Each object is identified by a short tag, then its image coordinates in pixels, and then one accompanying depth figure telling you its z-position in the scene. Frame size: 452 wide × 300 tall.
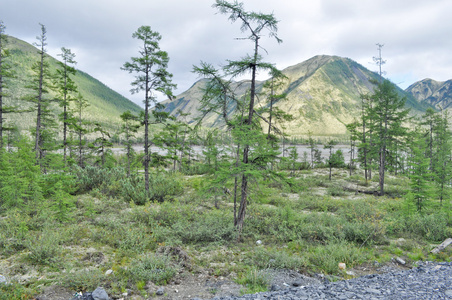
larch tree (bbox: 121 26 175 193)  14.77
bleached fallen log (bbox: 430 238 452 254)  7.60
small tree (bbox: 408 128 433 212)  10.16
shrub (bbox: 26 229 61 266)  6.19
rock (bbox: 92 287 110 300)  4.72
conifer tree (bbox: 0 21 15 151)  14.70
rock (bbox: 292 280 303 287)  5.56
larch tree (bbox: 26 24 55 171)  15.31
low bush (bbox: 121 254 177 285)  5.61
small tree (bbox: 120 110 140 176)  20.09
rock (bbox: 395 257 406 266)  7.02
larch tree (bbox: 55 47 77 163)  18.04
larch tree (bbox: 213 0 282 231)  8.21
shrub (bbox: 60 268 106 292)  5.15
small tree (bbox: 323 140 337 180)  28.23
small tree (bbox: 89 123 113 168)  21.62
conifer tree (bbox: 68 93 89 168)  19.62
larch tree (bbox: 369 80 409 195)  20.45
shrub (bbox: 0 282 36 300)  4.60
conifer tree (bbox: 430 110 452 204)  11.74
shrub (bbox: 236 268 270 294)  5.34
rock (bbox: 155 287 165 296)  5.16
